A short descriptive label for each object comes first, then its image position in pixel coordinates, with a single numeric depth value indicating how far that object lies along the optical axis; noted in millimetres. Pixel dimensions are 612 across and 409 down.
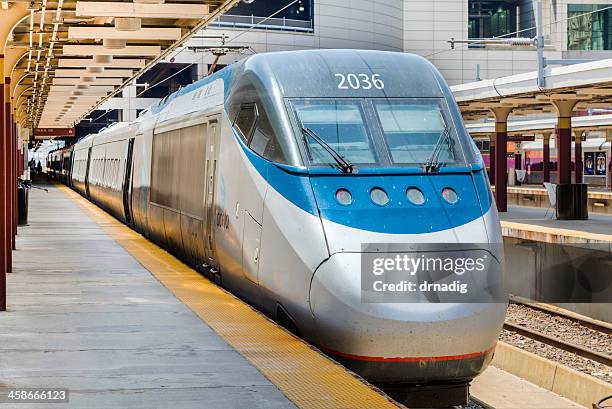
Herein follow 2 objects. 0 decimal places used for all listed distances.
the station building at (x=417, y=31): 74500
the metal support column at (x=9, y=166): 15156
